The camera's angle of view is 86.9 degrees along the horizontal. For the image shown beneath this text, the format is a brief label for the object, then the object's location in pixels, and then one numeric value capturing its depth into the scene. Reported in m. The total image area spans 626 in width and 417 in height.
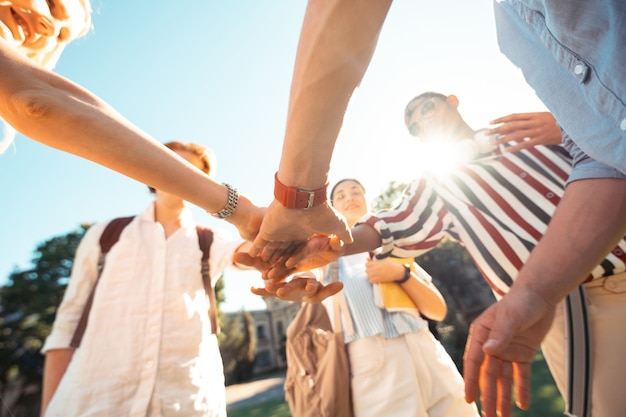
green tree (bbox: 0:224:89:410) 18.28
